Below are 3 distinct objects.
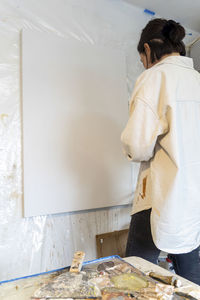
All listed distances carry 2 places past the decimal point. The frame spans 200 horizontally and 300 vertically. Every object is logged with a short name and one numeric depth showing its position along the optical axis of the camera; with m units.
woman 0.85
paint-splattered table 0.58
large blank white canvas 1.28
